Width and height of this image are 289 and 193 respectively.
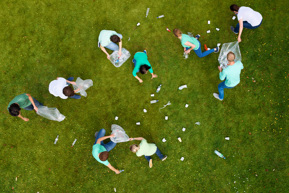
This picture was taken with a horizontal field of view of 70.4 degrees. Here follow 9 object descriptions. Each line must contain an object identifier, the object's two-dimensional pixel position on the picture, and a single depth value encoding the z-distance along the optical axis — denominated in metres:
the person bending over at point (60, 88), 7.67
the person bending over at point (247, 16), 8.09
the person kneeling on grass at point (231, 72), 7.38
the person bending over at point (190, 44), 7.76
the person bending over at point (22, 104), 7.51
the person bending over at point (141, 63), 7.82
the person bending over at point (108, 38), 7.85
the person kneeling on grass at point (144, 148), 7.35
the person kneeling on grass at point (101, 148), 7.54
